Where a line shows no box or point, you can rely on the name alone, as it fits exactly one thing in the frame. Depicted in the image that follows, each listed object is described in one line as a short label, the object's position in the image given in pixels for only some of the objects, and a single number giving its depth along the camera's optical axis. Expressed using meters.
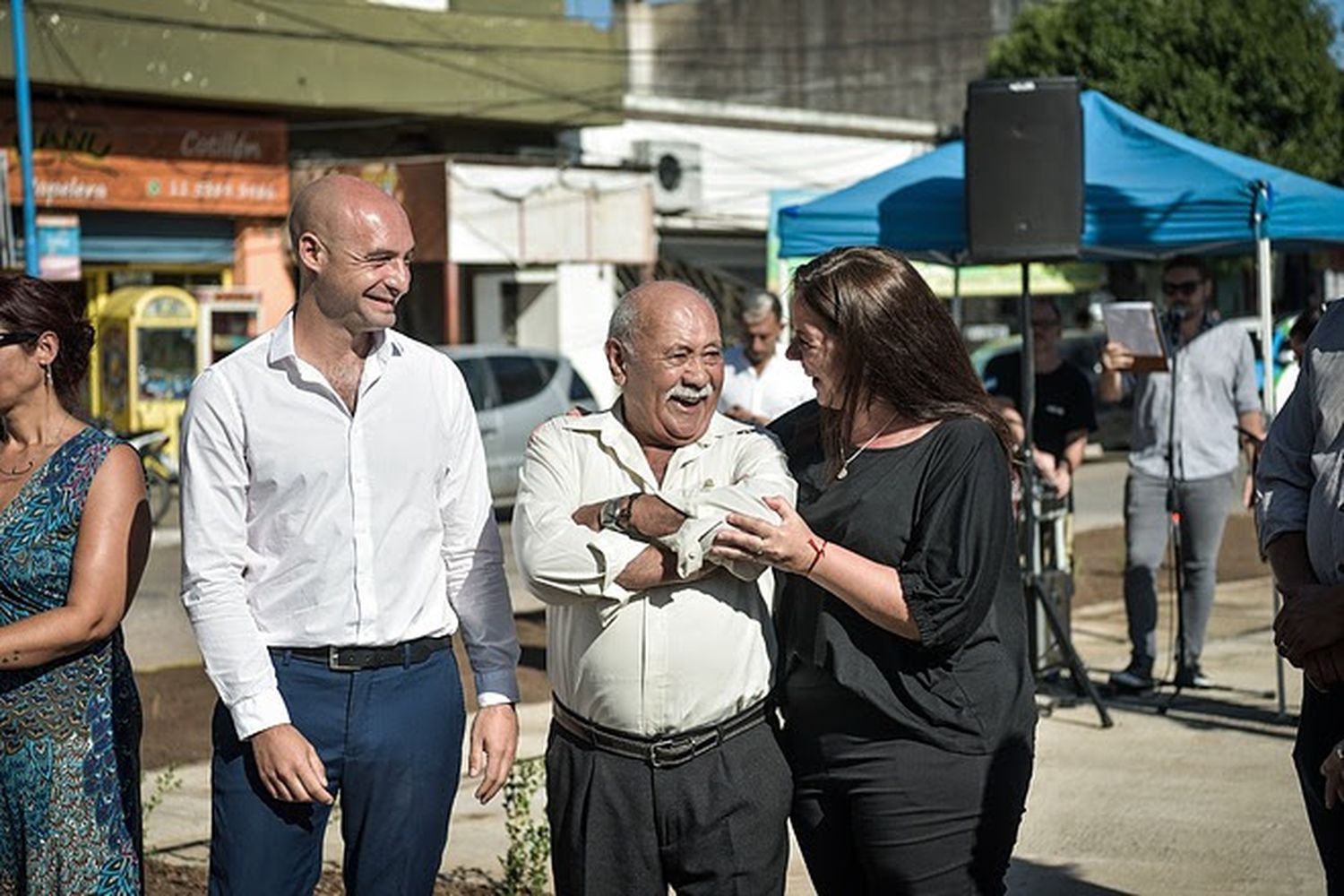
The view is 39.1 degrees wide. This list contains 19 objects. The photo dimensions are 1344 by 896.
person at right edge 3.57
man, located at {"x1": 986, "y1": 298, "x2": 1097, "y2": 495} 9.46
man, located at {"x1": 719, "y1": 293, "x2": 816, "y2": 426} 9.30
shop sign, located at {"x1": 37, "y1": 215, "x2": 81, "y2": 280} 23.38
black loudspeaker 8.75
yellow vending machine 23.80
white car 19.38
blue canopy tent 9.16
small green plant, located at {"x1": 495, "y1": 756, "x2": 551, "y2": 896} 5.59
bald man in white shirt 3.64
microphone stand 8.76
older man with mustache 3.64
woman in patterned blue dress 3.79
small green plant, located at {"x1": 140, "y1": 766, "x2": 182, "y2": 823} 6.35
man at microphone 8.87
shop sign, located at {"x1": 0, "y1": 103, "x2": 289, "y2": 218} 23.89
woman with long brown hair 3.70
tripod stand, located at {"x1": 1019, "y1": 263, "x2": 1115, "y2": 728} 8.55
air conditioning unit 32.22
